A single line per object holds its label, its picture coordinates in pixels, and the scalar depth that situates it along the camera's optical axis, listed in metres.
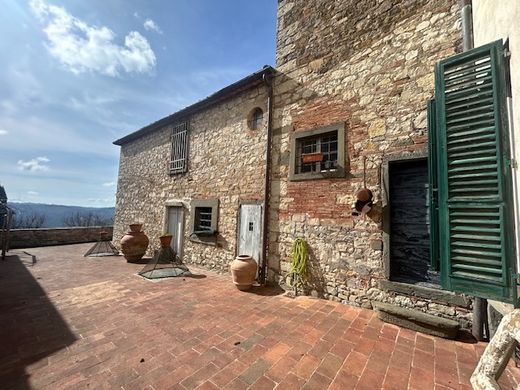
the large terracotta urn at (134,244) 8.30
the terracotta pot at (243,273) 5.22
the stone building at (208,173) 6.34
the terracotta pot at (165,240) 7.68
